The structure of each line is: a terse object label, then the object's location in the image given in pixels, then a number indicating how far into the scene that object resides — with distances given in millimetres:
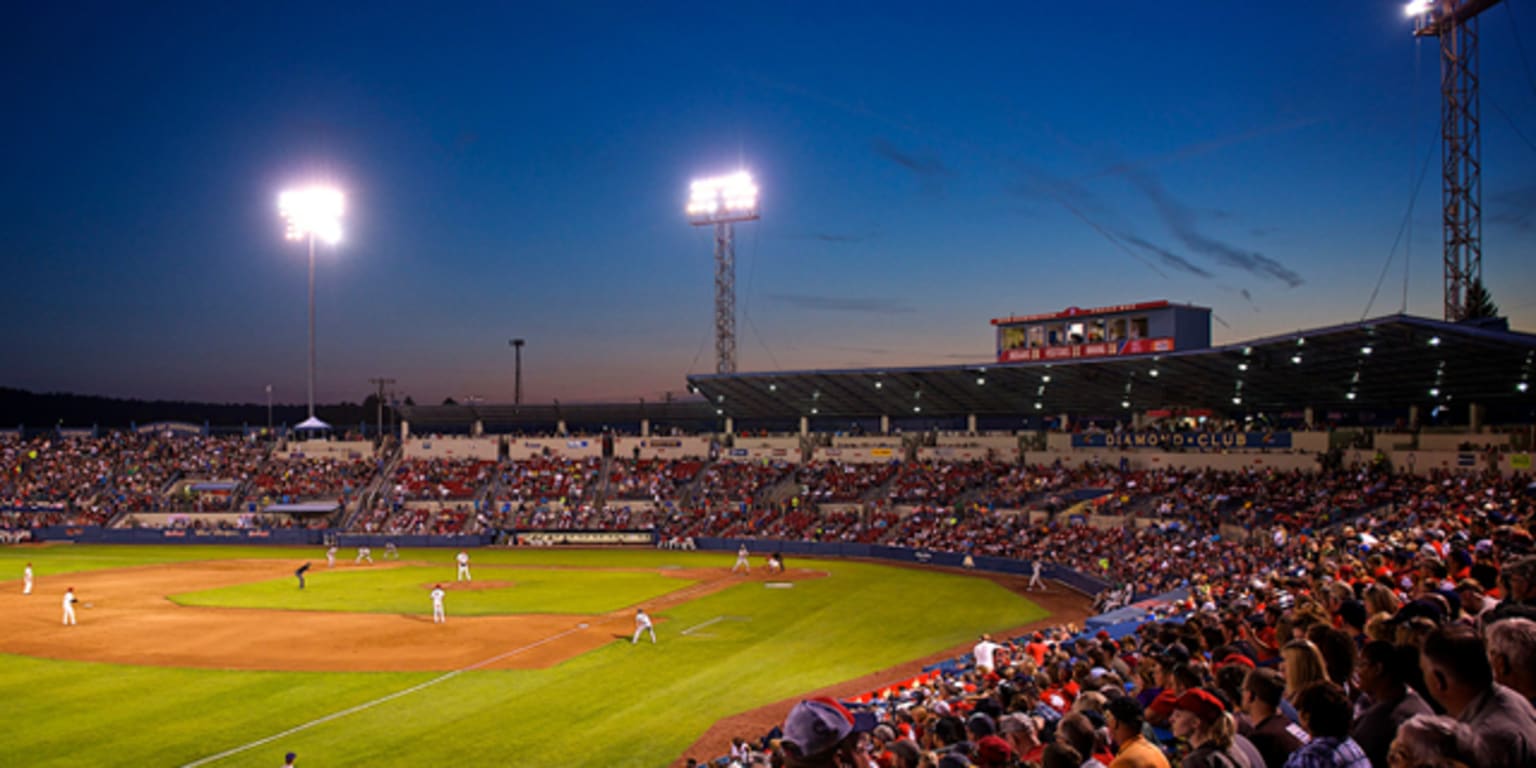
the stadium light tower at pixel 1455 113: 36812
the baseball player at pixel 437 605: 31084
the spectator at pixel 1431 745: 3443
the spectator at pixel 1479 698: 3592
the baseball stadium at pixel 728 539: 19531
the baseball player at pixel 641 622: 28188
